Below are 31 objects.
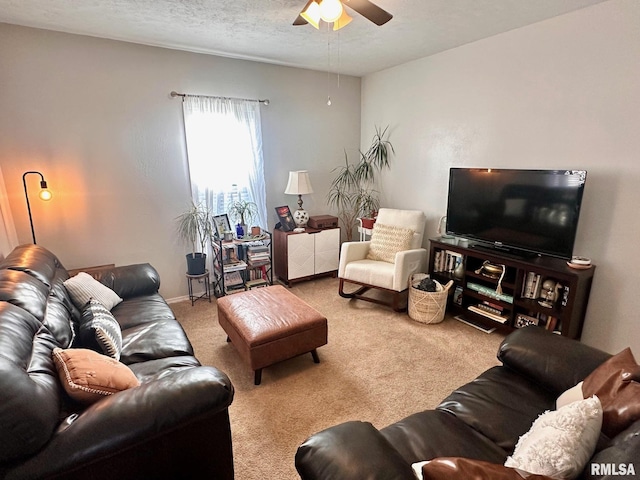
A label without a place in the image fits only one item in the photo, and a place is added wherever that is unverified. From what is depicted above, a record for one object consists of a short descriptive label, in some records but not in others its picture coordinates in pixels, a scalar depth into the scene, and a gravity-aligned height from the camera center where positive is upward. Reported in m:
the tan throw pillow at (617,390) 1.04 -0.73
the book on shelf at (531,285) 2.67 -0.91
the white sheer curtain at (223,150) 3.40 +0.23
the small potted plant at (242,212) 3.68 -0.46
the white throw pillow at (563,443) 0.87 -0.73
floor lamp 2.55 -0.17
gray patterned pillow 1.68 -0.84
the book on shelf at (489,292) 2.82 -1.05
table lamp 3.86 -0.14
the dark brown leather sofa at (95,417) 1.02 -0.85
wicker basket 3.02 -1.19
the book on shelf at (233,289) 3.56 -1.25
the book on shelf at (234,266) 3.47 -0.98
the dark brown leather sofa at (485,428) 0.95 -0.92
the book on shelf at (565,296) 2.44 -0.91
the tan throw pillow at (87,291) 2.22 -0.82
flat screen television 2.45 -0.29
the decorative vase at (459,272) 3.14 -0.94
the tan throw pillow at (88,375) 1.27 -0.80
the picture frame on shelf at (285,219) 4.00 -0.56
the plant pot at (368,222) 4.10 -0.62
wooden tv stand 2.44 -0.96
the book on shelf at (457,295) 3.20 -1.18
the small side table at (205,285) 3.43 -1.21
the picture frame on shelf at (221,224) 3.50 -0.55
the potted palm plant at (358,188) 4.34 -0.22
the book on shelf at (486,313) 2.84 -1.23
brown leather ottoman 2.18 -1.05
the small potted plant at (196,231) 3.43 -0.62
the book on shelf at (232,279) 3.65 -1.17
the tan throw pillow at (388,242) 3.50 -0.74
